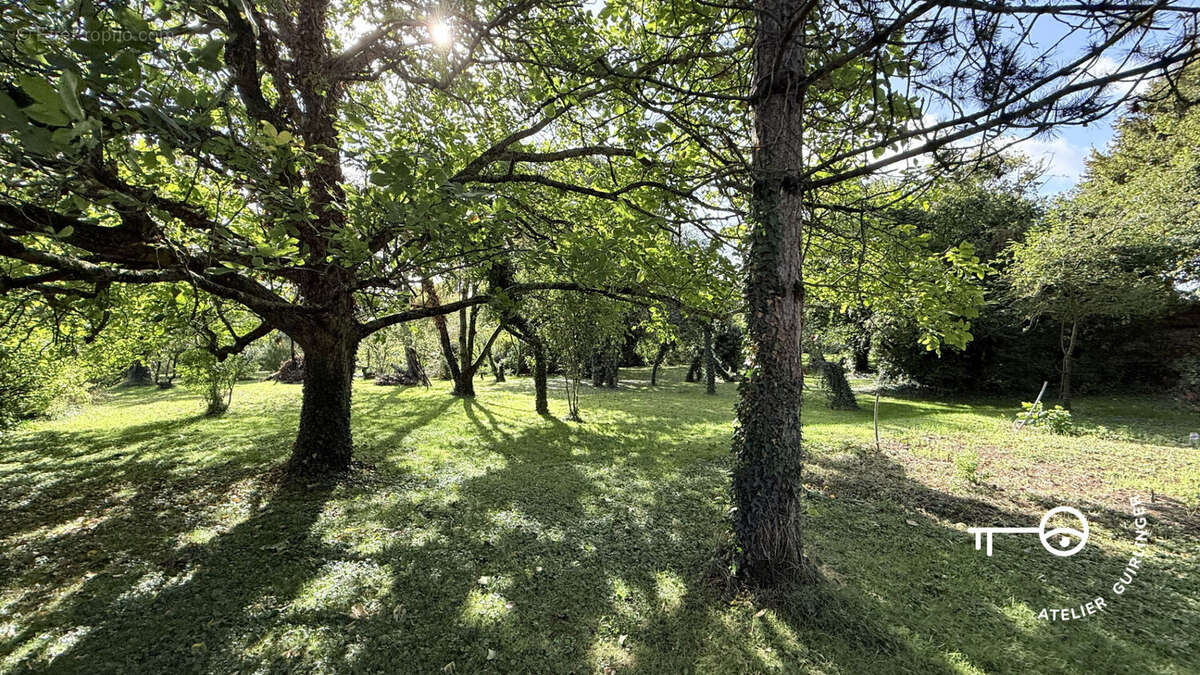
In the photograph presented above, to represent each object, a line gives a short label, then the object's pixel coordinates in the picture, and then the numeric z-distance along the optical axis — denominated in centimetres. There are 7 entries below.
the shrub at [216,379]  1199
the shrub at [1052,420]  1045
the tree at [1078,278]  1224
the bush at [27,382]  820
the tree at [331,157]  192
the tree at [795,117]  249
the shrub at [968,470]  699
